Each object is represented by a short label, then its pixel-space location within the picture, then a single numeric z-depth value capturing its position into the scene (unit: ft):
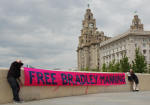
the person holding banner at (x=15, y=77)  29.19
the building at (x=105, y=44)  264.31
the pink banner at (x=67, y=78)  34.22
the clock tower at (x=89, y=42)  423.23
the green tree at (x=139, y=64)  169.71
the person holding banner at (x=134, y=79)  51.46
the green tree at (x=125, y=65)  185.37
